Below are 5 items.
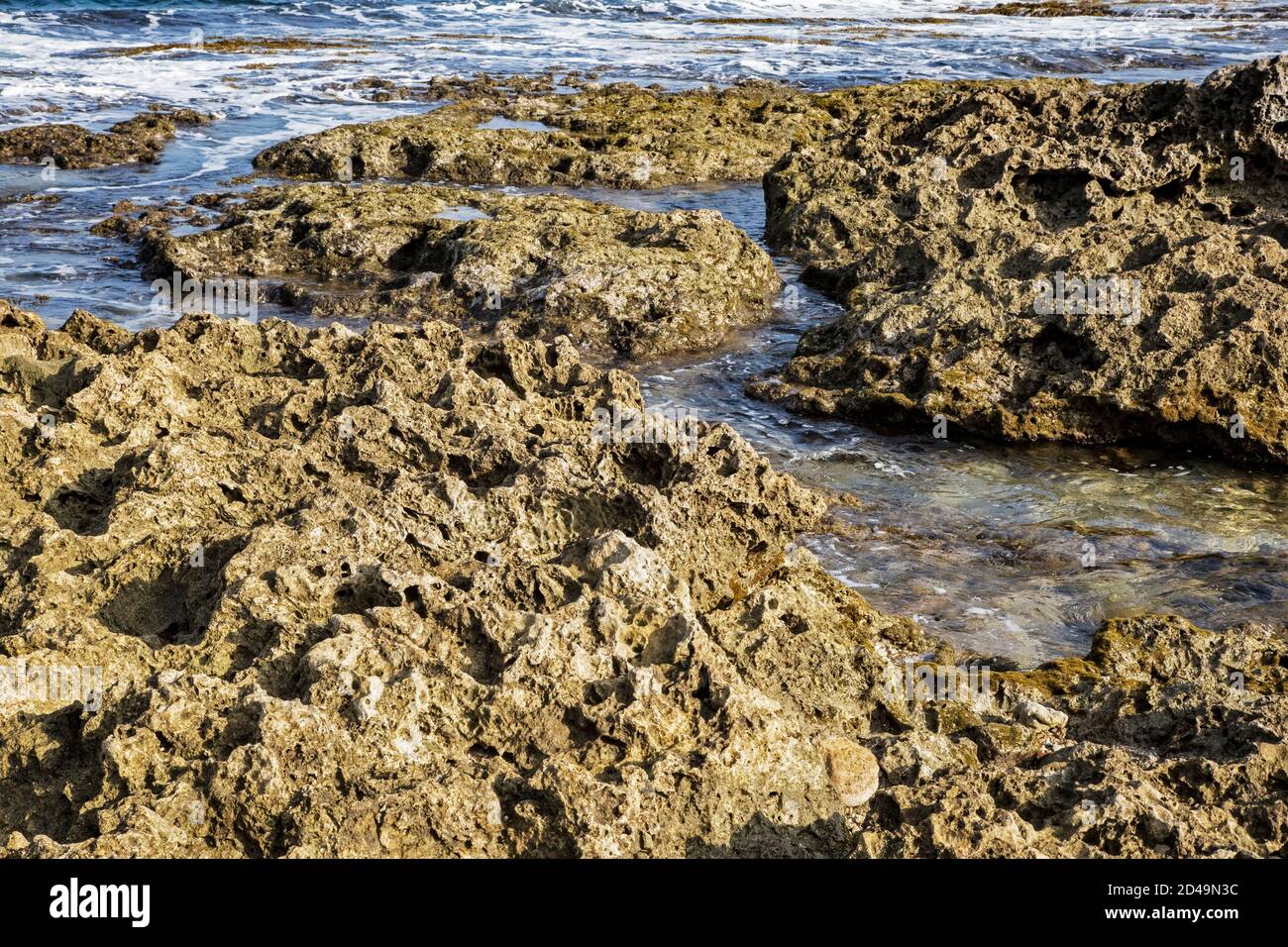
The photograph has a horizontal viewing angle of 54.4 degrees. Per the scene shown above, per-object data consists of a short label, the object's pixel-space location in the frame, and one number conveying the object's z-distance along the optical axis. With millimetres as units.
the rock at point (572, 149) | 18938
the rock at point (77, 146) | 19547
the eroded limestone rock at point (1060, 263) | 9344
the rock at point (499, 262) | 12062
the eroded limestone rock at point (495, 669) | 3799
